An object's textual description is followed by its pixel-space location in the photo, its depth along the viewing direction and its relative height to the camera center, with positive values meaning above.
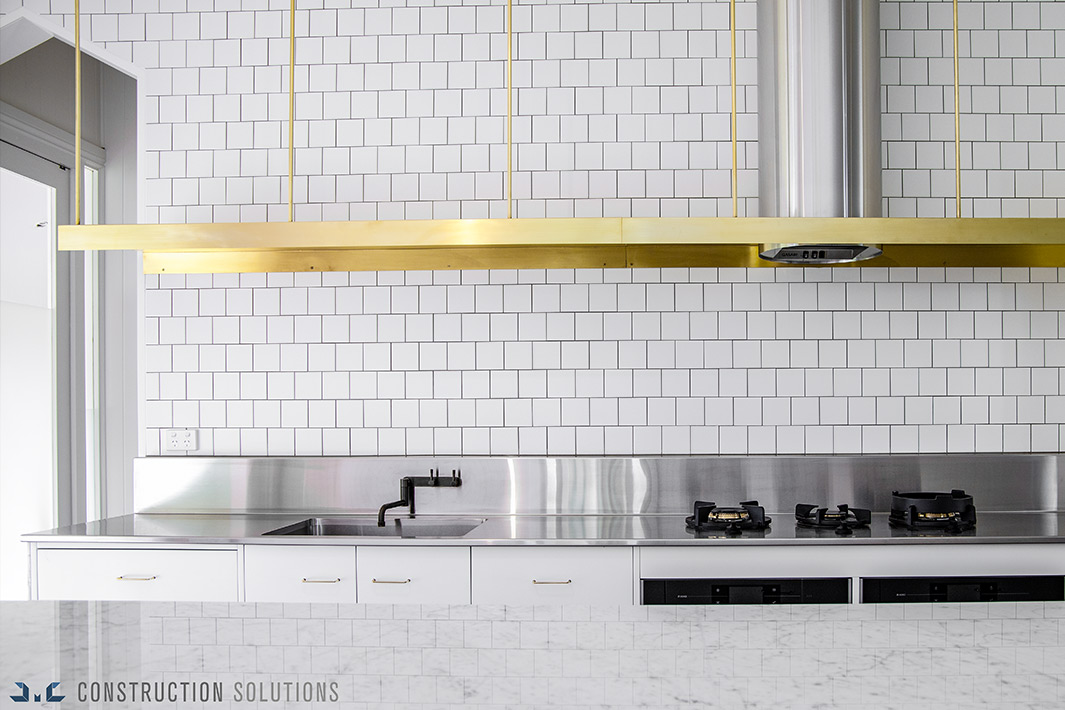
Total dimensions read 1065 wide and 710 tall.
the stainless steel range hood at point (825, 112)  2.86 +0.83
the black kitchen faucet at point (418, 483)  3.12 -0.46
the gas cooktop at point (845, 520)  2.71 -0.53
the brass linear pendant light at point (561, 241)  2.55 +0.37
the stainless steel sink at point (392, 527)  3.05 -0.60
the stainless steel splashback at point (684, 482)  3.15 -0.46
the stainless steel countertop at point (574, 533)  2.57 -0.56
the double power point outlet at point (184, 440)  3.35 -0.31
